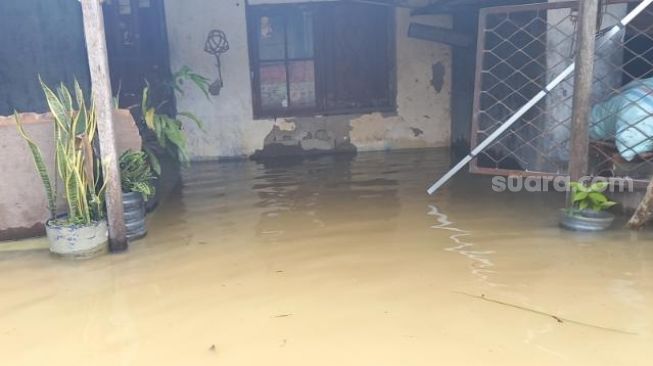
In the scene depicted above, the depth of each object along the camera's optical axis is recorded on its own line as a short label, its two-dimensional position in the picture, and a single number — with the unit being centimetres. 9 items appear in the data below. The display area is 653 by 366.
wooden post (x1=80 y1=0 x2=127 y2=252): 326
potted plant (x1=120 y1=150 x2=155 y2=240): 362
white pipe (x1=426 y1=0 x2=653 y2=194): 335
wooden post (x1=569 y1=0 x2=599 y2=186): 341
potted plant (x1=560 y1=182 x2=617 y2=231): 346
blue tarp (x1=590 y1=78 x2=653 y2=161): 356
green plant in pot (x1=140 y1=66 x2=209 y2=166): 421
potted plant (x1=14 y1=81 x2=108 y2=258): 332
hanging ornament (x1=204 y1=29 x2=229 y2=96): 665
